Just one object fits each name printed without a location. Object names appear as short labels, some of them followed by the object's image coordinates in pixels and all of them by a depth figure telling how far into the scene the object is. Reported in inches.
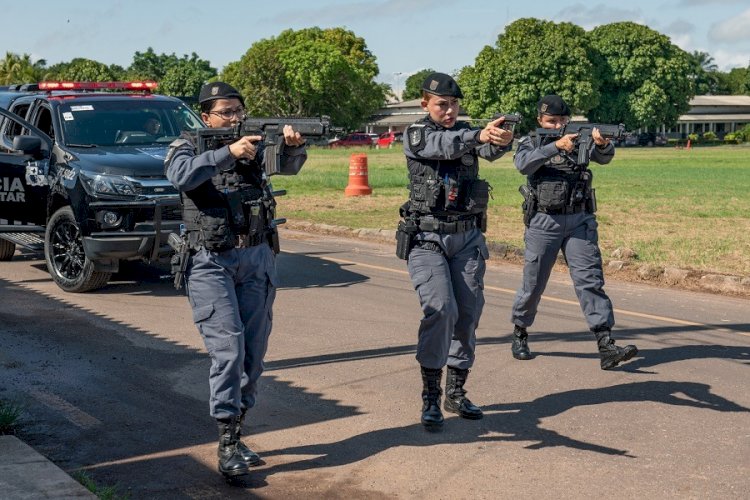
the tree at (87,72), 4564.5
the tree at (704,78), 6077.8
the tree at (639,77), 3417.8
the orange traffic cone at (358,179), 970.7
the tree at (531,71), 3255.4
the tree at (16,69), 3865.7
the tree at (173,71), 4562.0
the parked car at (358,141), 3361.2
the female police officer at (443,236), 246.2
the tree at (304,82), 3499.0
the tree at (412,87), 6127.0
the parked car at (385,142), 3169.3
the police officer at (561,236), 309.1
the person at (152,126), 463.8
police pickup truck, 413.1
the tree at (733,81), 6151.6
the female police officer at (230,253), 214.1
